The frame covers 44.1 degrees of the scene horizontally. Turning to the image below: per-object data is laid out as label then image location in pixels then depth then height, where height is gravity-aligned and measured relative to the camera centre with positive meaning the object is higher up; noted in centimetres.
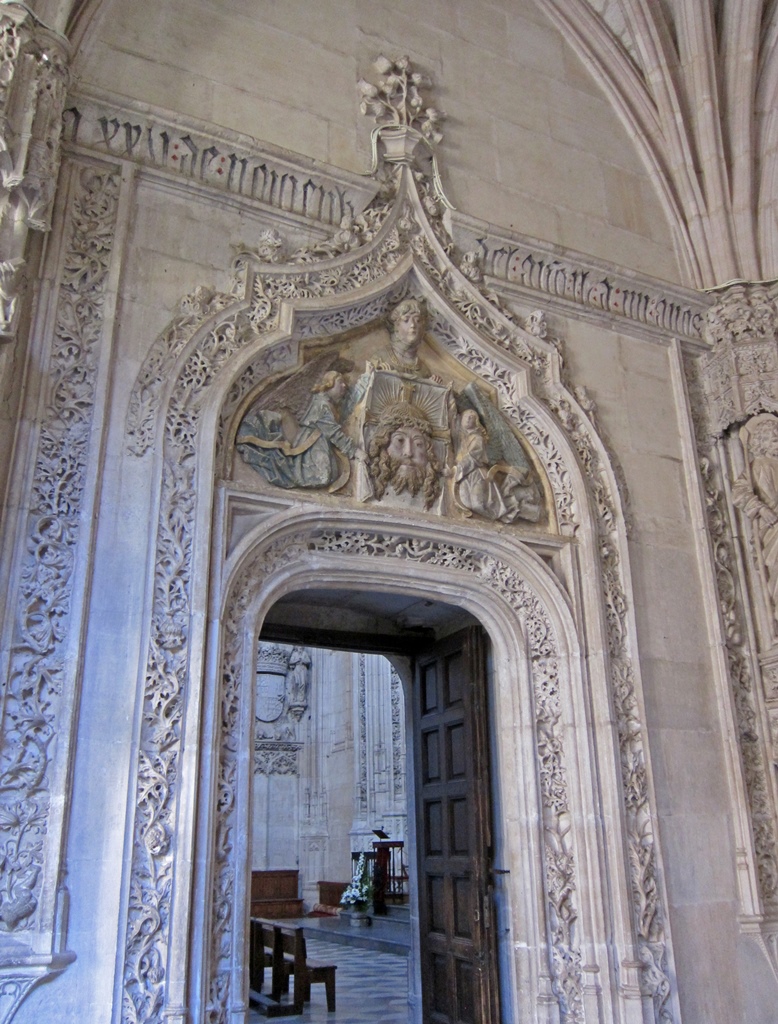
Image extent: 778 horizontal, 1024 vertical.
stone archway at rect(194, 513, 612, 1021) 506 +108
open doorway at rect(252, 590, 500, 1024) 620 +61
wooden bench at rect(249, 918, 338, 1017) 785 -84
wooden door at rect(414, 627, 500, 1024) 612 +17
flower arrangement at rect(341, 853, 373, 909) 1331 -37
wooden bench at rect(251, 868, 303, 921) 1427 -44
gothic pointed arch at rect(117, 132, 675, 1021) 452 +194
